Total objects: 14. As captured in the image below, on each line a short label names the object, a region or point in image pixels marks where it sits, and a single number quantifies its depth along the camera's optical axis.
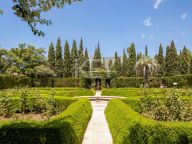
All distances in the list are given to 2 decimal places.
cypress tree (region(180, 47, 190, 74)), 28.66
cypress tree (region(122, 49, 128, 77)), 29.20
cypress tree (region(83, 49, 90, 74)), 28.19
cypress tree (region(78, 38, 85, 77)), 28.94
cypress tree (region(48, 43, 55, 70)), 29.58
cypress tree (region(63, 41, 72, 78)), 29.51
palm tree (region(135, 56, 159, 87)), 23.76
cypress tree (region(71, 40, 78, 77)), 29.85
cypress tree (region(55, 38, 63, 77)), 29.52
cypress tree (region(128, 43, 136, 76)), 28.47
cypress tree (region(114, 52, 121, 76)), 32.01
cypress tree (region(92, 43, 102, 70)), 32.23
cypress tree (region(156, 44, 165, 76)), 28.81
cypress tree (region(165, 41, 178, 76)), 27.95
